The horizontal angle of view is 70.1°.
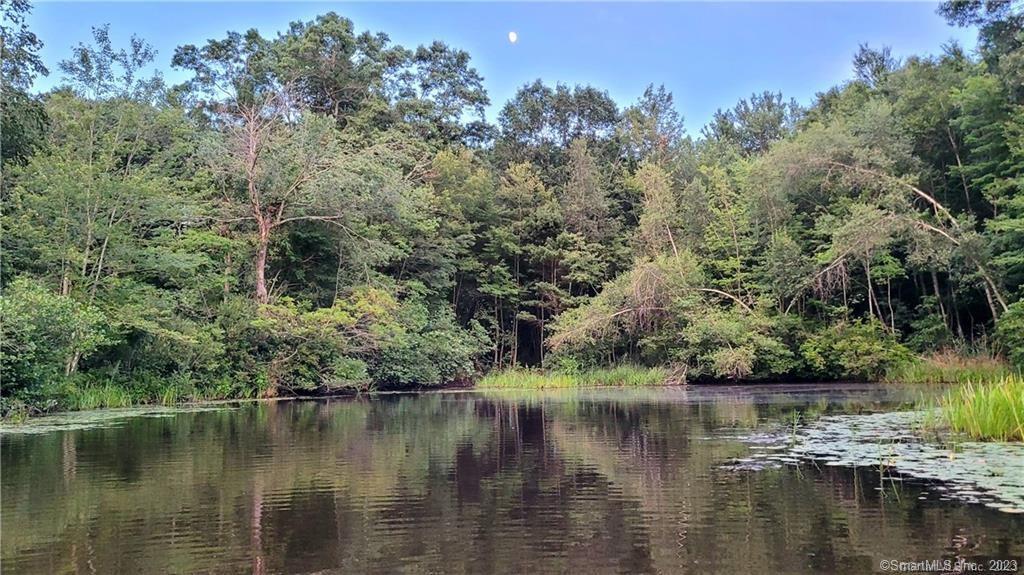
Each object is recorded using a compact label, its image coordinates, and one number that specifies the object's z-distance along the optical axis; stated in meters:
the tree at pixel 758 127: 43.78
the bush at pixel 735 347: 24.31
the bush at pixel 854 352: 22.89
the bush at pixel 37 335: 12.59
